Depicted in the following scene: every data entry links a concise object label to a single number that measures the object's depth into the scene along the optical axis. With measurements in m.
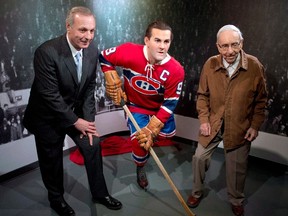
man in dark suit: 2.07
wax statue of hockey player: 2.46
